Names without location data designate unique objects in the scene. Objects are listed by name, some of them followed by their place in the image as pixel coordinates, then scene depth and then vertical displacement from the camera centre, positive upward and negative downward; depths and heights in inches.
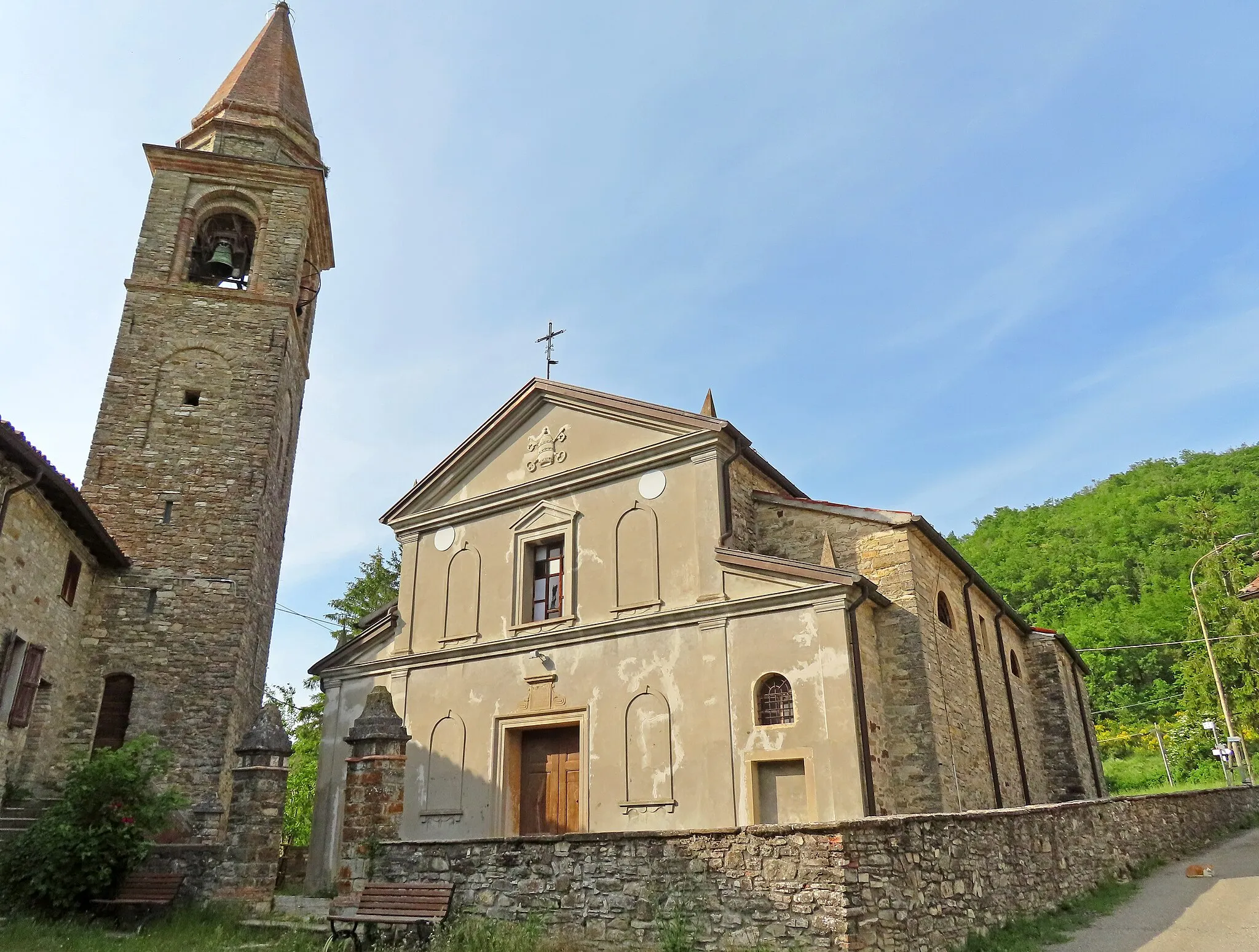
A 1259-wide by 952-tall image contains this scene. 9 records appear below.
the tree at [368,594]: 1089.4 +272.0
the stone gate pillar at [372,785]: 415.8 +19.9
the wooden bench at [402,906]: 371.6 -30.7
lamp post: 979.9 +119.1
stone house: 531.8 +148.7
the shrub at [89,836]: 471.5 -1.3
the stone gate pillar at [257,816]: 484.7 +8.0
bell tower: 660.7 +324.9
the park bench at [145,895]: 476.1 -31.5
